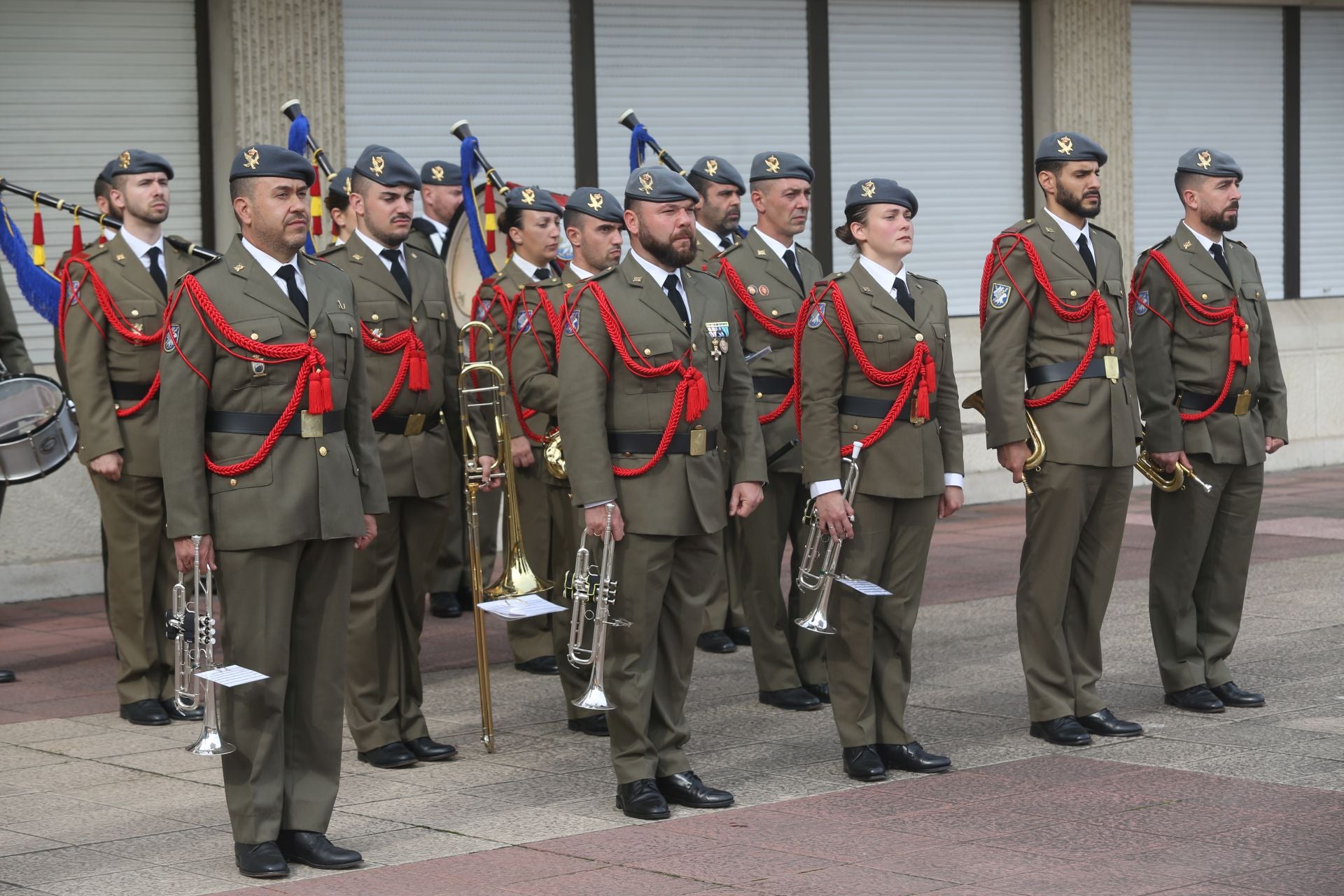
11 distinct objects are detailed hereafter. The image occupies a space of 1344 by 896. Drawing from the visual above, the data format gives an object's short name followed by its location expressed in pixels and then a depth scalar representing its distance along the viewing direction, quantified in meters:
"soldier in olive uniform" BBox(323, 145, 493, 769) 14.31
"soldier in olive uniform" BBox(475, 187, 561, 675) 16.73
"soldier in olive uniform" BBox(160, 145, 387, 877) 11.41
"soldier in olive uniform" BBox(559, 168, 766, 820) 12.68
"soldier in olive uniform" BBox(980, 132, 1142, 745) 14.55
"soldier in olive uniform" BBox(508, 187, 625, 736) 14.78
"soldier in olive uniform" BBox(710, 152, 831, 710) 16.36
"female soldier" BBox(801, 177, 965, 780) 13.71
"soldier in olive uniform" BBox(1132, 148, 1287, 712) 15.70
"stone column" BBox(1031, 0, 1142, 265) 30.89
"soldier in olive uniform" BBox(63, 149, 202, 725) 16.18
